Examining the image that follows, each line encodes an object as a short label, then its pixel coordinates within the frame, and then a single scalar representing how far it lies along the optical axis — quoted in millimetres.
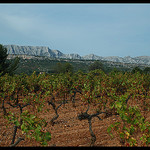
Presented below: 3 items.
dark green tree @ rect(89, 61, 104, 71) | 67750
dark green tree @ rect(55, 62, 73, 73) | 56066
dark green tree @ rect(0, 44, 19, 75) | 26891
